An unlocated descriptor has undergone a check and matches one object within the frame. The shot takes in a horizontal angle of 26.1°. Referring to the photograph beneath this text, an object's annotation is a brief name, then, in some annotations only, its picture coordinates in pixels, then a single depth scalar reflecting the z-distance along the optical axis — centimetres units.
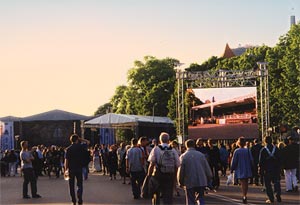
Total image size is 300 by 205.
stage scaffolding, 4162
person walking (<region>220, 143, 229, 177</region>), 2677
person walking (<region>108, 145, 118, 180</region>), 2936
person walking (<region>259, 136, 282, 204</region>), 1652
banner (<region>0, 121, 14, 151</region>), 6706
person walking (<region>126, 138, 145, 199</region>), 1831
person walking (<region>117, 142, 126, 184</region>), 2399
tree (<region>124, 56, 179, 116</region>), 8769
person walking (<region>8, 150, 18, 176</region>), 3728
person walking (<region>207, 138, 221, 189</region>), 2116
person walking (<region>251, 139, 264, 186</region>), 2120
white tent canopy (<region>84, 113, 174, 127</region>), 5344
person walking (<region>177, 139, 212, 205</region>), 1252
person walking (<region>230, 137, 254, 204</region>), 1605
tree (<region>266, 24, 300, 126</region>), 5053
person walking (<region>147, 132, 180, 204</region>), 1330
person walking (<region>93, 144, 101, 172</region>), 3722
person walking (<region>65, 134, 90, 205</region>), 1575
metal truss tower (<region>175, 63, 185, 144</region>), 4416
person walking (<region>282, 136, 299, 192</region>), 2008
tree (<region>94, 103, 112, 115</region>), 14292
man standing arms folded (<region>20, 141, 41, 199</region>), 1888
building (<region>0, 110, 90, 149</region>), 9638
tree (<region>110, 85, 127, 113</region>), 10449
